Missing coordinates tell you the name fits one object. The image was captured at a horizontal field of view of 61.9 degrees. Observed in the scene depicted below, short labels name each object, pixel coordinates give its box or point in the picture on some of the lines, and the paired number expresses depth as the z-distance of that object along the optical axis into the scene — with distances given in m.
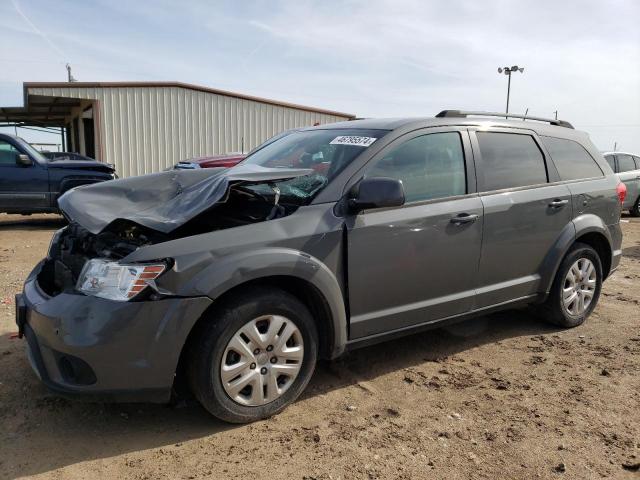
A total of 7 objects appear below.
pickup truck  9.56
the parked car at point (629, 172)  12.84
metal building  16.61
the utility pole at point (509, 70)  37.44
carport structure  19.58
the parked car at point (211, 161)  10.55
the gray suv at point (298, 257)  2.65
